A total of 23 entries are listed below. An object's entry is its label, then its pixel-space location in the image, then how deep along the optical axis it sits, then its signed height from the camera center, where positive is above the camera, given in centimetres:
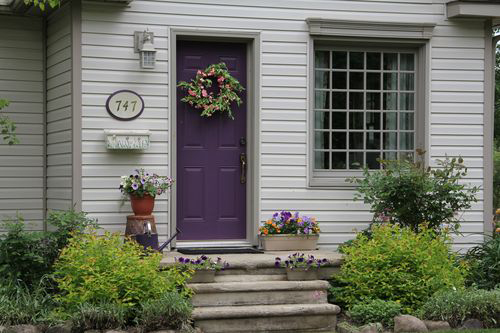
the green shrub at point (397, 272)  813 -102
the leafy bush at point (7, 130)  875 +37
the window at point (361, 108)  1000 +69
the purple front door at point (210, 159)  961 +7
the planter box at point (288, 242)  940 -84
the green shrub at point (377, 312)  779 -134
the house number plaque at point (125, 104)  917 +65
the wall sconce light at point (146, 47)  910 +125
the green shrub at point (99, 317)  725 -130
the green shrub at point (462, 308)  774 -129
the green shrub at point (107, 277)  744 -100
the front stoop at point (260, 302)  778 -130
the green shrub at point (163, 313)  731 -128
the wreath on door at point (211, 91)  951 +84
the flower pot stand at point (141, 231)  873 -69
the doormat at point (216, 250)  928 -93
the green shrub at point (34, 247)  803 -80
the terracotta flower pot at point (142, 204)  892 -41
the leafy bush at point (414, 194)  912 -29
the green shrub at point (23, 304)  750 -127
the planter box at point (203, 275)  820 -106
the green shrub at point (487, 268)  894 -107
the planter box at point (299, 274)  843 -107
